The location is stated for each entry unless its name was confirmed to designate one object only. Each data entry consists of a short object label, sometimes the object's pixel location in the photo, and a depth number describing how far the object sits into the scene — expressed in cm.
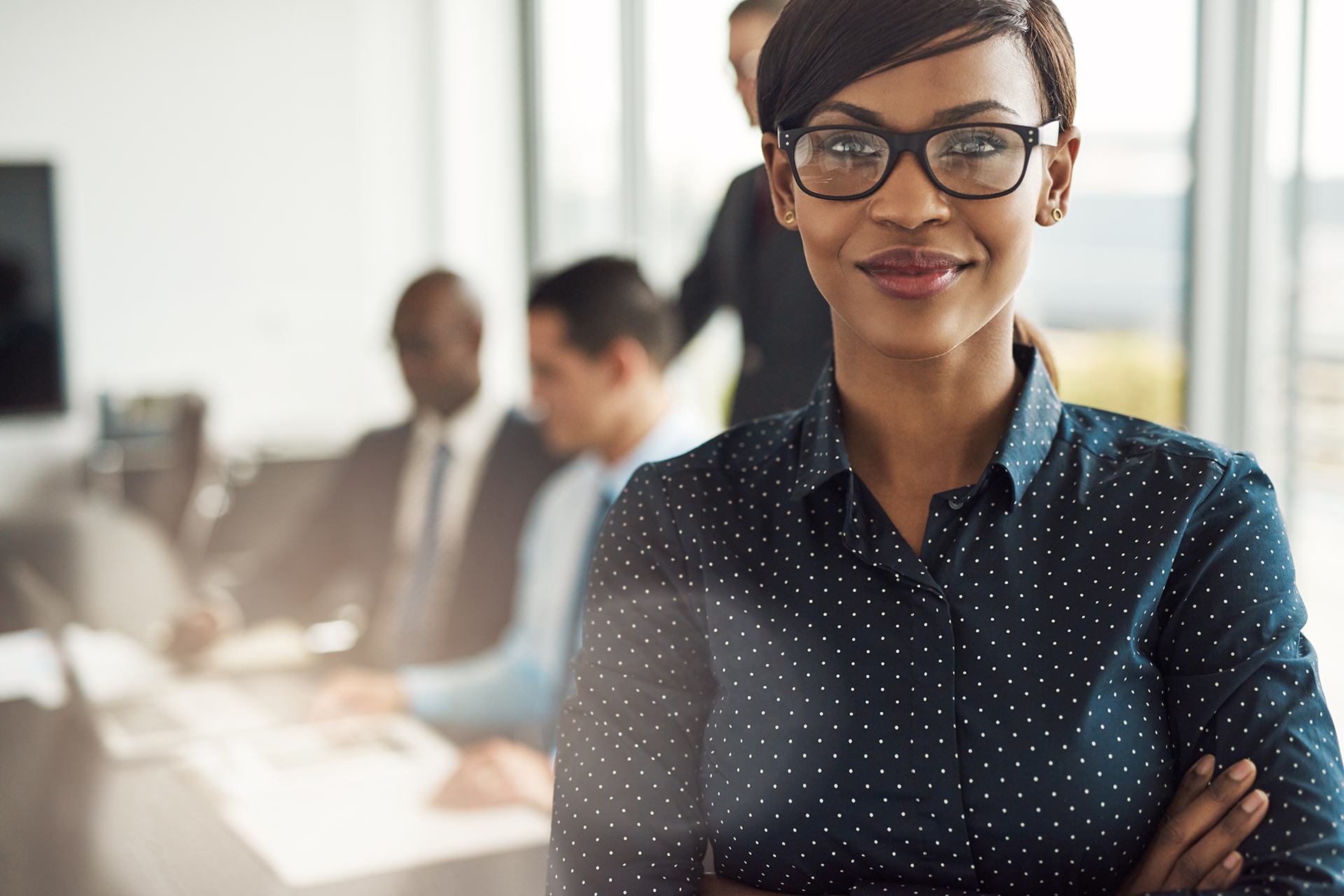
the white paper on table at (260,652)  254
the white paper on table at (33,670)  241
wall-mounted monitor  514
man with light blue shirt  218
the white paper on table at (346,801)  160
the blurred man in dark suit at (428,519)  278
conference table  152
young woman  89
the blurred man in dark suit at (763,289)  163
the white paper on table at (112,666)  238
